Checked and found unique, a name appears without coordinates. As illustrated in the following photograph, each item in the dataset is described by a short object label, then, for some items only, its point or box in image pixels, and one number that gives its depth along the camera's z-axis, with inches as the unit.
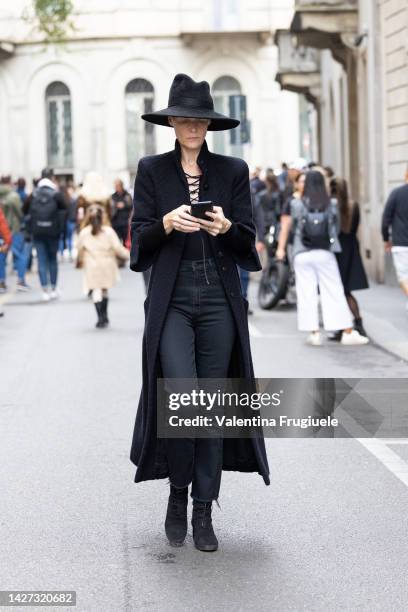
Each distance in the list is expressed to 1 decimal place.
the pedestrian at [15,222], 930.2
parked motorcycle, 692.1
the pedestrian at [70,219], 1270.9
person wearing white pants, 526.3
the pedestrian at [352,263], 557.3
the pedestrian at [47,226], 800.9
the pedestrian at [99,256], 633.6
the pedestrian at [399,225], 582.6
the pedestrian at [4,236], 686.5
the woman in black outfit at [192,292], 224.8
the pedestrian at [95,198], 650.8
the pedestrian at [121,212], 1165.1
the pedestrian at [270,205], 776.1
